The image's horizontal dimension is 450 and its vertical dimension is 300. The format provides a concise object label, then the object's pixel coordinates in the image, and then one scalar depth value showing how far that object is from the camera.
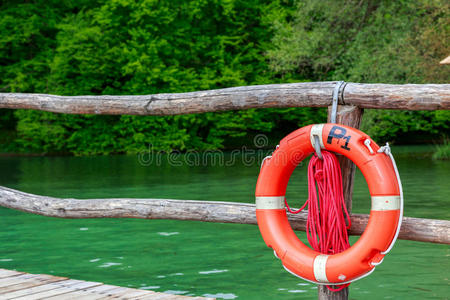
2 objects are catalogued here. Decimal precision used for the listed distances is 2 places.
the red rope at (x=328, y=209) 5.43
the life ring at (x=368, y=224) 5.18
